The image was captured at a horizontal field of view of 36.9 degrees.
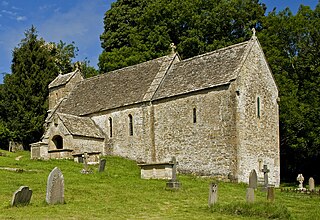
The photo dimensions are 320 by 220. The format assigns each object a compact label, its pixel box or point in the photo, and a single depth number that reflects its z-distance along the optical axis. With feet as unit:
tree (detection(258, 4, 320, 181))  130.93
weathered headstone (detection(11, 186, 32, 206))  53.93
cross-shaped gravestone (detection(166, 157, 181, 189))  77.09
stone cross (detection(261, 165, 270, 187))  88.13
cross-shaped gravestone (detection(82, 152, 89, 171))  93.35
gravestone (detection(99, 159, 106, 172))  95.71
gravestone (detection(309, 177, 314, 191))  94.48
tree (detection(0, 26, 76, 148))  179.32
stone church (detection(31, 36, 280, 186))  105.70
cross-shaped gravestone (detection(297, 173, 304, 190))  99.92
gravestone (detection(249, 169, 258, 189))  68.22
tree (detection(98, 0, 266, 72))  174.29
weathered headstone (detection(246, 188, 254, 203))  58.65
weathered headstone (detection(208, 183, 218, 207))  59.52
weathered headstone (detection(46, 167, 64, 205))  56.24
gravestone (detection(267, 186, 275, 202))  64.24
